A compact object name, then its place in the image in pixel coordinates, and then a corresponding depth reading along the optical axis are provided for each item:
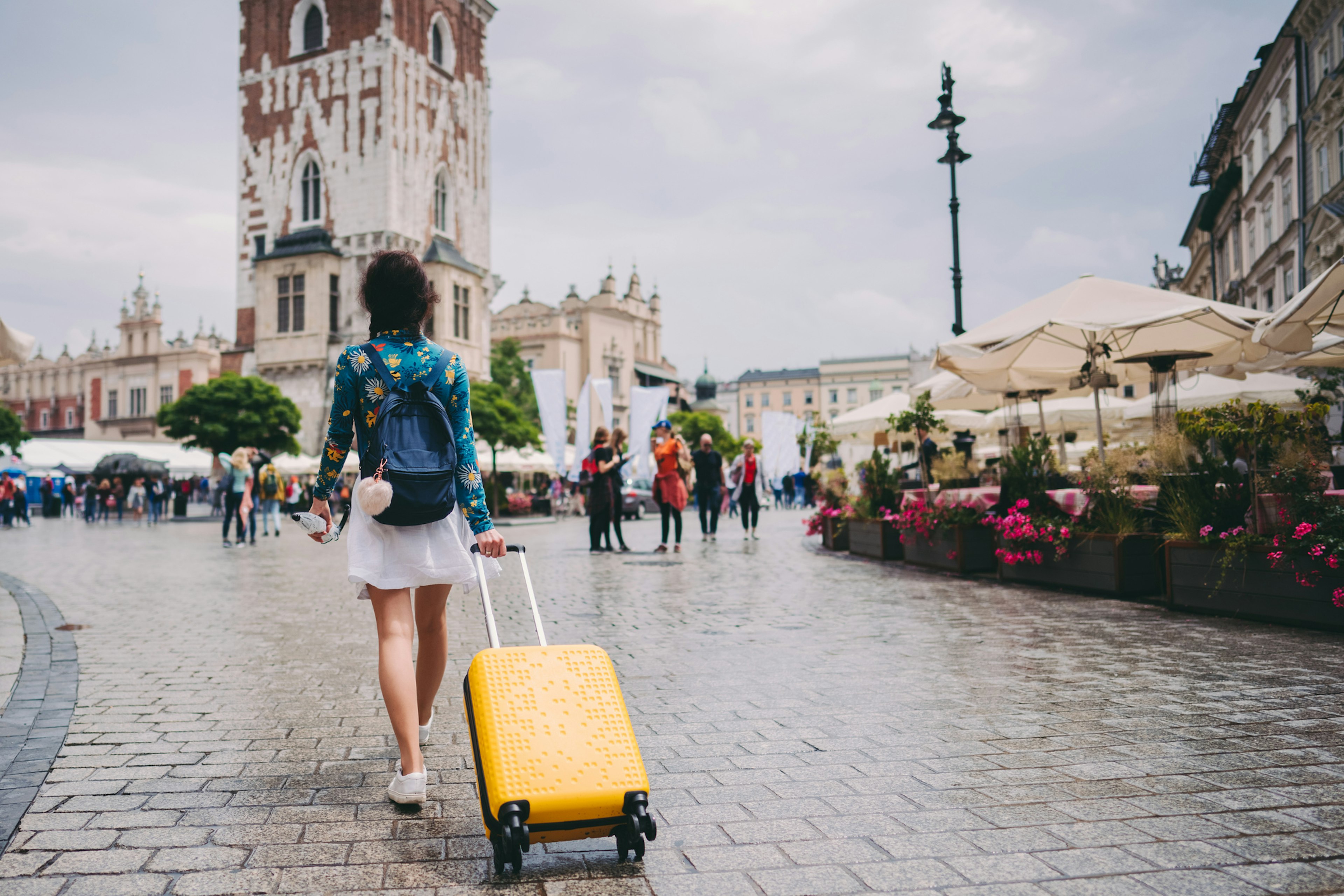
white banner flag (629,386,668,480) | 29.08
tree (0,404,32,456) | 62.31
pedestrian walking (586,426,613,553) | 14.31
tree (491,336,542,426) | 62.03
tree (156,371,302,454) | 40.50
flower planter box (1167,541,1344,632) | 6.43
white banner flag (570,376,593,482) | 26.41
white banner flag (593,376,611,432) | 27.00
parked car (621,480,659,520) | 32.34
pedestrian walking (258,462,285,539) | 21.05
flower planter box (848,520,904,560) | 13.07
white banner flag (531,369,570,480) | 27.23
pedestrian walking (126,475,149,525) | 35.62
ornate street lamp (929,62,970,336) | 15.98
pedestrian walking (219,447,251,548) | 18.53
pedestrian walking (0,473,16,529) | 29.84
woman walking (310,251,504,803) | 3.27
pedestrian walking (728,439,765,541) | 16.81
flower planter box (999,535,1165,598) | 8.40
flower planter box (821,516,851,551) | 15.06
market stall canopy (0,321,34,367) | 7.92
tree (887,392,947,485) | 12.82
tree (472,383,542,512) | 36.56
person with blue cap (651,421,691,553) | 14.59
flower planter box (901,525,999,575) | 10.91
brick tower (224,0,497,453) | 43.44
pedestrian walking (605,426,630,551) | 14.47
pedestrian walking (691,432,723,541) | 16.75
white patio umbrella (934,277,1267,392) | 9.55
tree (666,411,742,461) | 78.44
